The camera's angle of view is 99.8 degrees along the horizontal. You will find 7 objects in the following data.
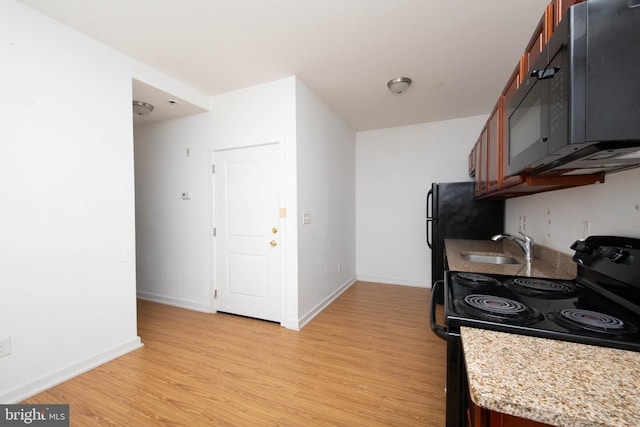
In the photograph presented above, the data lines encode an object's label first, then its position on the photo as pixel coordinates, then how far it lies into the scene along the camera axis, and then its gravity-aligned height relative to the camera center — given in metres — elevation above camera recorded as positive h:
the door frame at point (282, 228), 2.84 -0.21
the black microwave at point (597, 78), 0.59 +0.29
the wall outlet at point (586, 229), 1.48 -0.12
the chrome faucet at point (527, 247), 2.07 -0.30
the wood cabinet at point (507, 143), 1.02 +0.46
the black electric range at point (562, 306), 0.84 -0.38
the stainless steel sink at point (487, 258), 2.42 -0.47
